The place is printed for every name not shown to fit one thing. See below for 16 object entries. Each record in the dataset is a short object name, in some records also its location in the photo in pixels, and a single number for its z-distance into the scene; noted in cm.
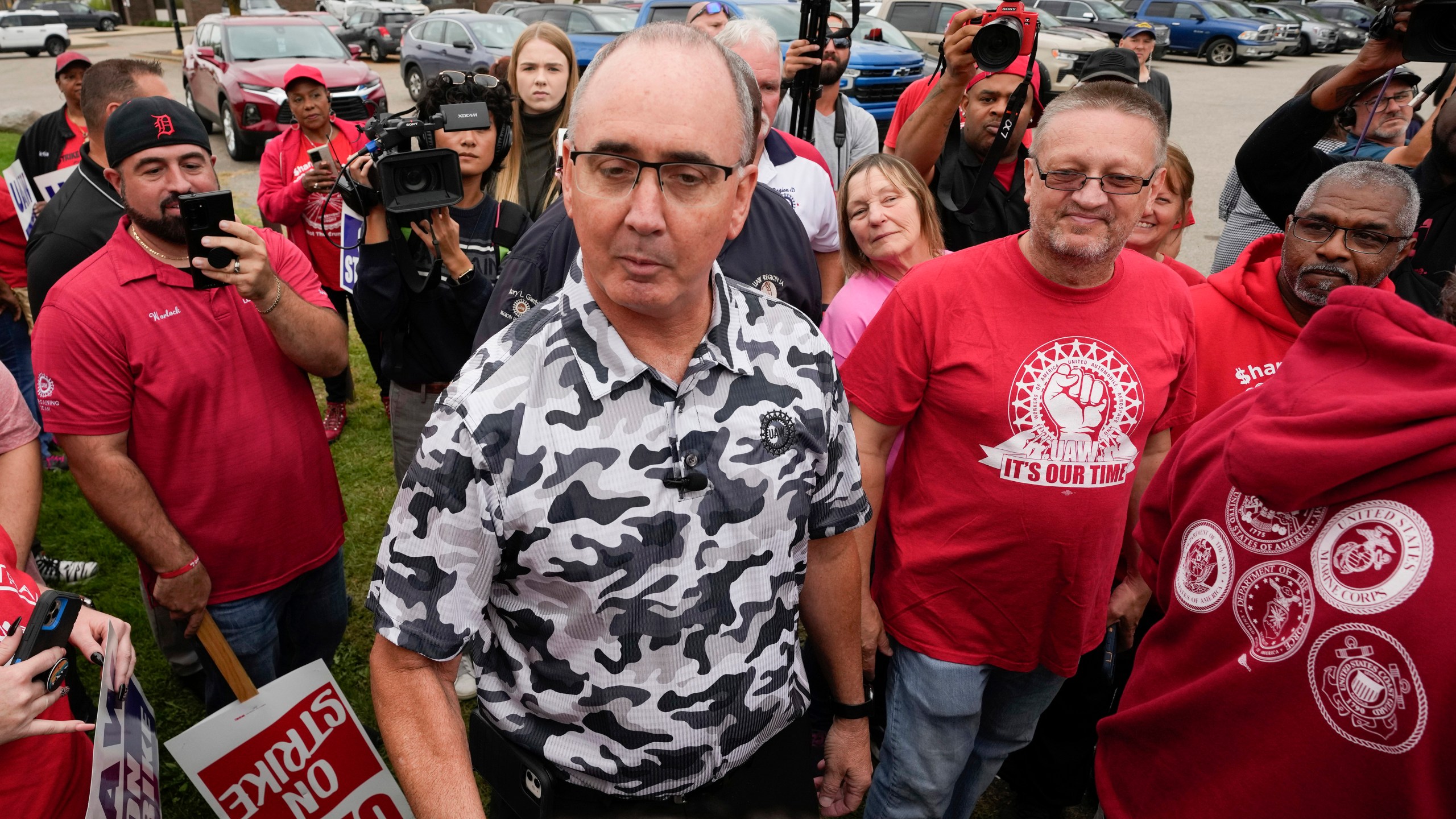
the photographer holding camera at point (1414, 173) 280
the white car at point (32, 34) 2672
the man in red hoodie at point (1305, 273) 250
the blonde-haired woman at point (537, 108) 392
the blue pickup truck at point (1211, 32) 2158
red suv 1140
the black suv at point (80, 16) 3238
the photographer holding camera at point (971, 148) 355
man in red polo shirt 241
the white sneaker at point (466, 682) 351
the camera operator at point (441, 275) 300
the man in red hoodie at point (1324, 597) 126
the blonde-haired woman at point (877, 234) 285
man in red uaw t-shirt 220
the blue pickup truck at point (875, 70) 1091
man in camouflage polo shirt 143
